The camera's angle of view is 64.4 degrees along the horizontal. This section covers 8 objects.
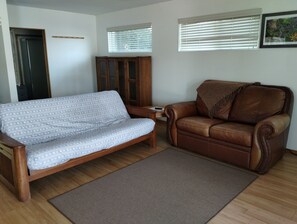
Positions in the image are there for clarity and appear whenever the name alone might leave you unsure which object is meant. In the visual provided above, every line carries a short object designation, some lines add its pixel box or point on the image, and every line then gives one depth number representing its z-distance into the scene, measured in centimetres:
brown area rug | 194
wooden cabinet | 446
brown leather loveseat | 259
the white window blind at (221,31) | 331
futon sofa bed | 216
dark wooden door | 510
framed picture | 292
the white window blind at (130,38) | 464
